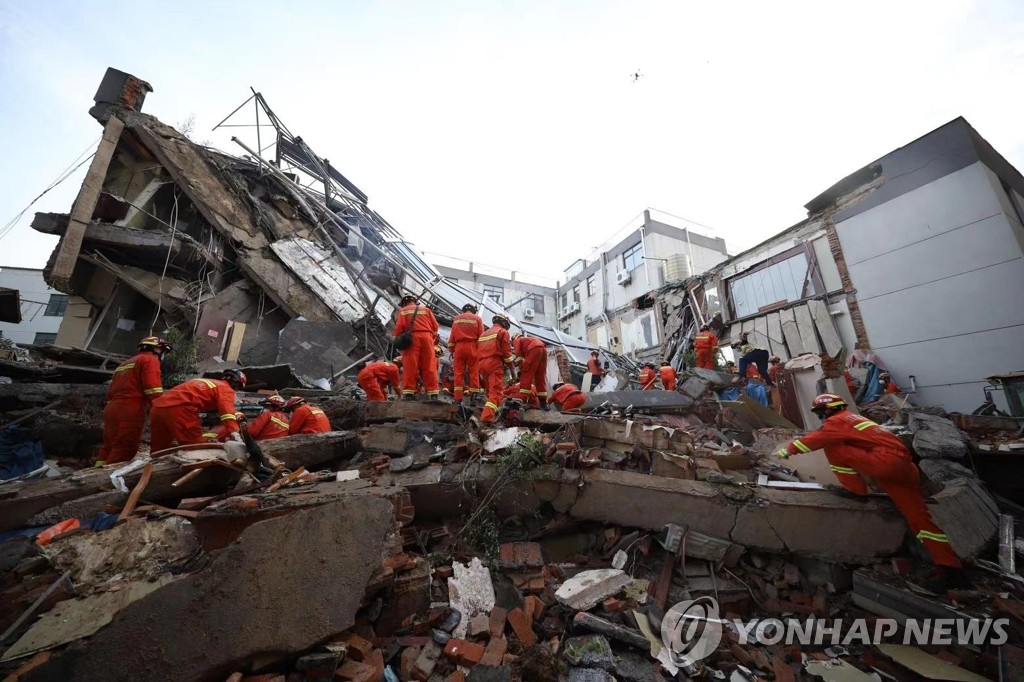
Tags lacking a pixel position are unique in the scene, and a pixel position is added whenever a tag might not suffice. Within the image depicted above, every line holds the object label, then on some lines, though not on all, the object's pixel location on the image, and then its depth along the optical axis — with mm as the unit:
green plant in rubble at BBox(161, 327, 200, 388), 6760
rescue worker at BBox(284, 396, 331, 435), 4742
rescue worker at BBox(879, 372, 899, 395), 8680
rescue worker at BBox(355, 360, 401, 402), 6480
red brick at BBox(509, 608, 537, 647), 2645
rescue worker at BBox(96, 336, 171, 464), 4375
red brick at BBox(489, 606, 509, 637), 2651
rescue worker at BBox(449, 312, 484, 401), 5789
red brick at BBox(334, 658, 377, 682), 2039
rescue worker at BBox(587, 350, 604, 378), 10070
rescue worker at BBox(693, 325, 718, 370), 9570
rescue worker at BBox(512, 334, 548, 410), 6191
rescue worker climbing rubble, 3211
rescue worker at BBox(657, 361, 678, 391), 8758
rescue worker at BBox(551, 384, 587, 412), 6016
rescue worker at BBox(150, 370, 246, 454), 4062
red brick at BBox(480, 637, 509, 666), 2417
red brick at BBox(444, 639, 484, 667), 2396
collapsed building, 2033
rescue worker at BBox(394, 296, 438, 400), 5863
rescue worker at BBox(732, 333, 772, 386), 8680
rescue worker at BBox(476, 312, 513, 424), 5277
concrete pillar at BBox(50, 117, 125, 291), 8500
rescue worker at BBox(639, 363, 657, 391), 8883
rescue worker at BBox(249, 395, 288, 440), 4762
